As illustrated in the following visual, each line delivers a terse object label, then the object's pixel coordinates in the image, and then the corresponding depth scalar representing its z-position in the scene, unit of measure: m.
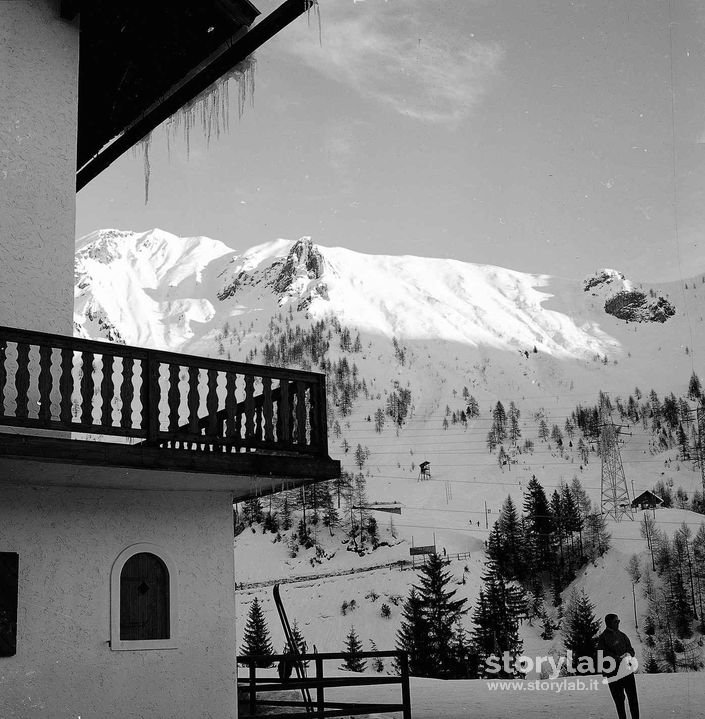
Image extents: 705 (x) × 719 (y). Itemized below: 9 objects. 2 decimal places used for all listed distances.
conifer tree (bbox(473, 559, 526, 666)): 49.12
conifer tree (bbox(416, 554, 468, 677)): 48.50
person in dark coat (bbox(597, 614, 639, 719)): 9.30
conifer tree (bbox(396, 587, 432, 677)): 48.00
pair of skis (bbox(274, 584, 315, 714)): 10.08
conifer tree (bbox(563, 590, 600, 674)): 47.11
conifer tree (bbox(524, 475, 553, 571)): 62.88
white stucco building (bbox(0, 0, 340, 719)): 7.94
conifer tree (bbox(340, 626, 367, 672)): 44.64
